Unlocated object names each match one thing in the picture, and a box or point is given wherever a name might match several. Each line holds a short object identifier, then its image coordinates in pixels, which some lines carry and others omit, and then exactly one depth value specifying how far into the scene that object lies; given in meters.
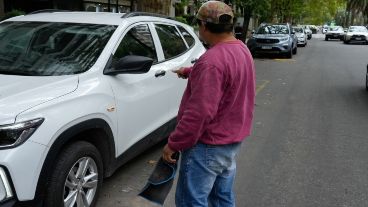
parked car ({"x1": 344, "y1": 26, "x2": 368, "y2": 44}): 38.41
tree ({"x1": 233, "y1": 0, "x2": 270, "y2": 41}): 22.10
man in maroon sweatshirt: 2.65
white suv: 3.24
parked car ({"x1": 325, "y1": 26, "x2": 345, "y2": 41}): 46.98
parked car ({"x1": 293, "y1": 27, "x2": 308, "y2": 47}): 33.28
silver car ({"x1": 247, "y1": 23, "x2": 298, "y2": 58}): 21.28
